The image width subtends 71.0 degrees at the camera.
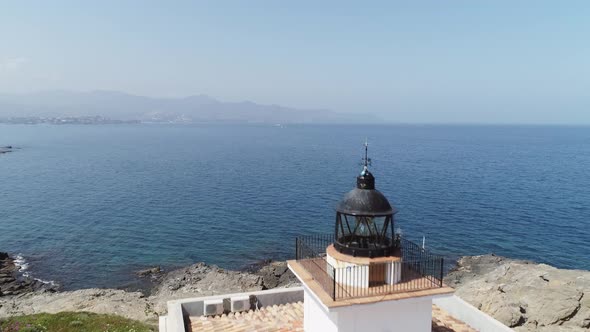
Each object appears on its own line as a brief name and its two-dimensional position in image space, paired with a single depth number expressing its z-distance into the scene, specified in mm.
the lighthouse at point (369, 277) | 9062
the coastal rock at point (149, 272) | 29781
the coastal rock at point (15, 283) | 27281
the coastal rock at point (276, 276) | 27884
